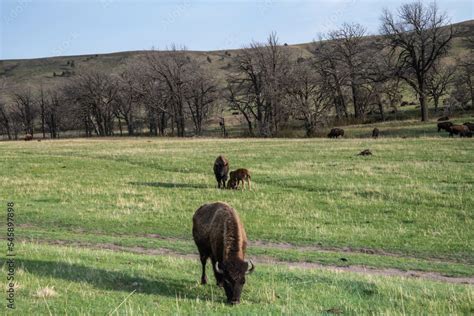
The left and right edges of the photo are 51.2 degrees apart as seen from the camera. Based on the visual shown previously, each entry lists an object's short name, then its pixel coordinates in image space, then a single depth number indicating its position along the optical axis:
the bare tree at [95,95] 98.69
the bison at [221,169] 25.53
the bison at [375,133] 58.08
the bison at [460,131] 49.19
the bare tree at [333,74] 80.88
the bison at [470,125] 50.66
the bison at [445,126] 53.42
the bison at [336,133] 60.94
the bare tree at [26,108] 109.88
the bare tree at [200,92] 88.12
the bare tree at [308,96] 71.69
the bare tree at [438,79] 80.12
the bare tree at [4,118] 107.89
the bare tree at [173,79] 87.00
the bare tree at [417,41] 68.38
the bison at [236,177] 25.34
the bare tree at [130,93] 93.41
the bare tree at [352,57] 81.54
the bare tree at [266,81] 77.50
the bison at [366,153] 38.32
